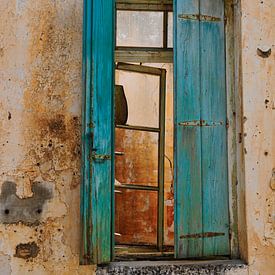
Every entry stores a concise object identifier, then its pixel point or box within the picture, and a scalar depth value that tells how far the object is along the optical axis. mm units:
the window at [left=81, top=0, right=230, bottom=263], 2947
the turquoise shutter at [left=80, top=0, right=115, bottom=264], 2908
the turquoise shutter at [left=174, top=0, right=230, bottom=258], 3100
